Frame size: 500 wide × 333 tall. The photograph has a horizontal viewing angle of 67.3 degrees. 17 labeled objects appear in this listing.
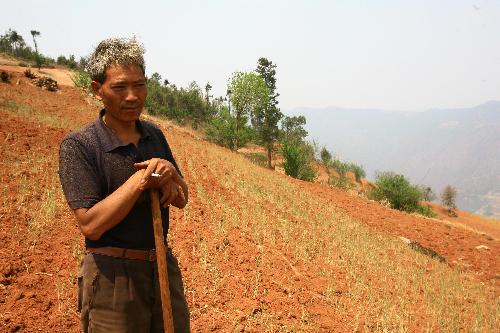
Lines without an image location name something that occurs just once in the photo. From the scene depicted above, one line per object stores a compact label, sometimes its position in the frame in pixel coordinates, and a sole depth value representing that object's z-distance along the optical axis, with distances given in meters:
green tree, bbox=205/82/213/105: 72.79
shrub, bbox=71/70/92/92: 30.98
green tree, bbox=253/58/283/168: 35.91
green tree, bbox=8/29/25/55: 63.38
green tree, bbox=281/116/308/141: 62.59
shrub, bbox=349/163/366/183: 49.19
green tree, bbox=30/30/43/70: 49.01
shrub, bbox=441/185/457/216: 43.35
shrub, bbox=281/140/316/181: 22.70
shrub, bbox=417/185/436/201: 47.47
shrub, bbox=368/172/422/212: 25.89
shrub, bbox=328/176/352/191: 31.47
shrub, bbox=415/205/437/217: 25.78
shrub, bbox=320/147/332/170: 50.06
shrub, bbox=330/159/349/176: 46.51
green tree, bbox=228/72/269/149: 31.22
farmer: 2.00
